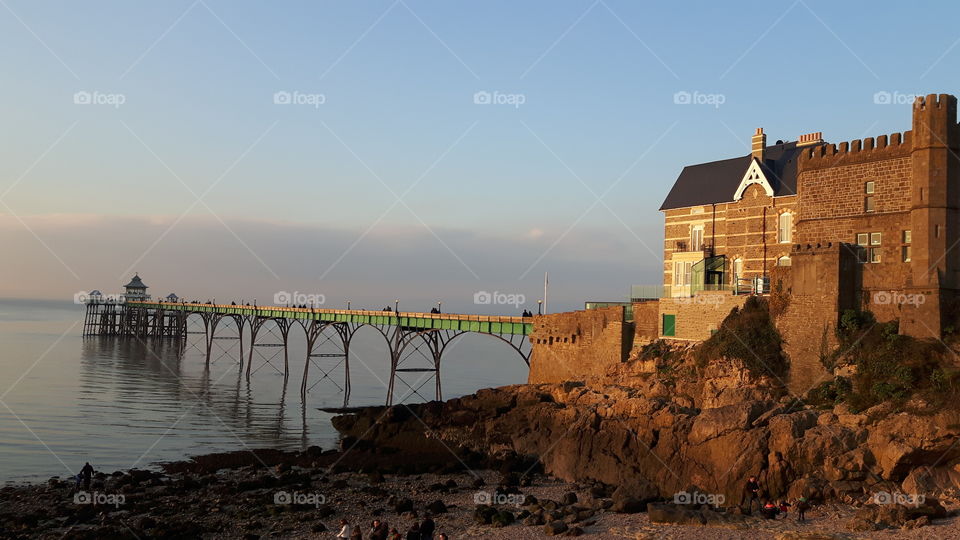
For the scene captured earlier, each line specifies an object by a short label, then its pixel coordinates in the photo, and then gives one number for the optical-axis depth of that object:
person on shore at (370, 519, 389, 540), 20.49
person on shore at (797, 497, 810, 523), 22.30
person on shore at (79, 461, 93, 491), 28.88
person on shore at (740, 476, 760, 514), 24.70
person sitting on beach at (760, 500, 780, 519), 22.50
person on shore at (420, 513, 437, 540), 20.28
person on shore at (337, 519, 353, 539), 20.70
